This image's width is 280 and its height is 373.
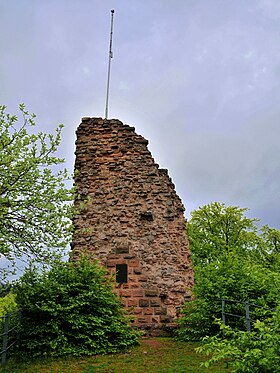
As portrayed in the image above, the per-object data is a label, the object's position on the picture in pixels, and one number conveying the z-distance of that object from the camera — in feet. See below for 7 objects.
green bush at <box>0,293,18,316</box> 29.26
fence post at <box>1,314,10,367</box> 25.04
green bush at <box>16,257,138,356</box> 26.76
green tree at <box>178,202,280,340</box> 31.78
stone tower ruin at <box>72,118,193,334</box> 34.12
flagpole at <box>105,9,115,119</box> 45.28
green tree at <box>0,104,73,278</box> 27.71
